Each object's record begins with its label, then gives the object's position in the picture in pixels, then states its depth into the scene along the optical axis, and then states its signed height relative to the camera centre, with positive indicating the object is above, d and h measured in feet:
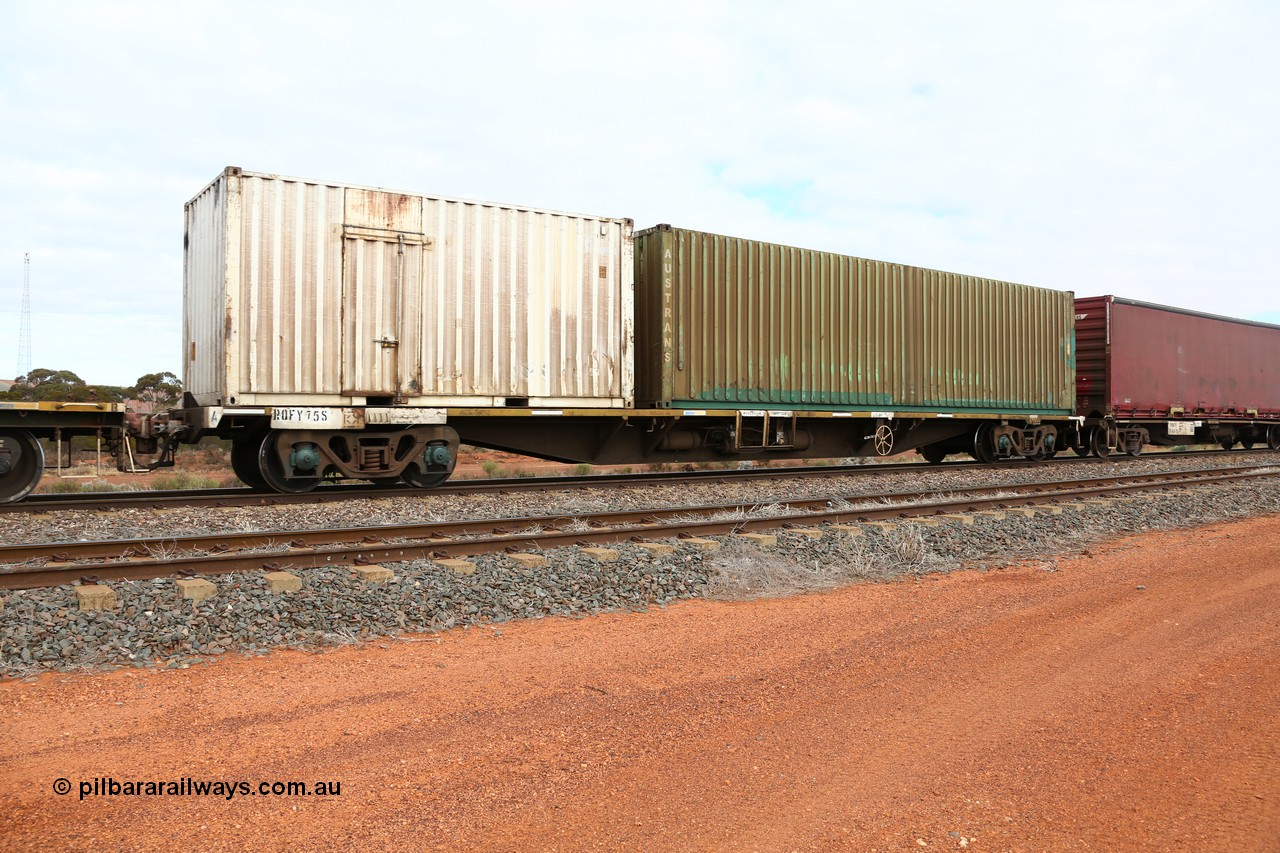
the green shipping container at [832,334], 41.57 +4.67
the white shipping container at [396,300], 31.99 +4.78
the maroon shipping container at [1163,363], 63.00 +4.37
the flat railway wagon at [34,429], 29.27 -0.21
